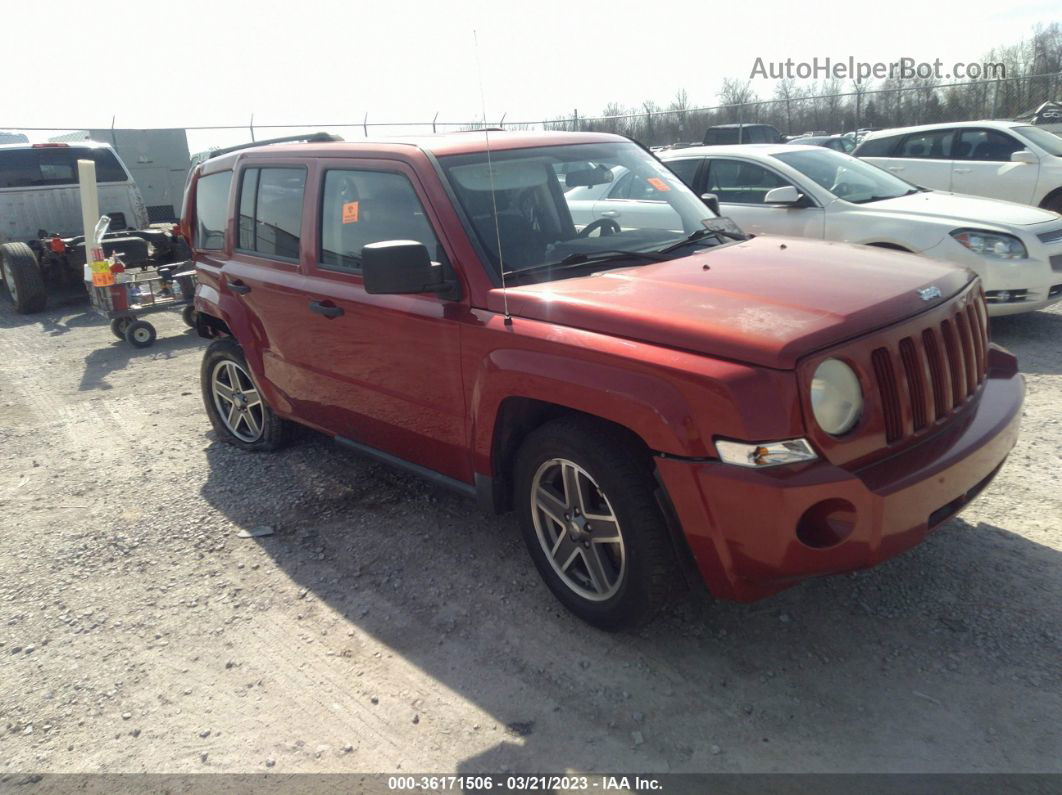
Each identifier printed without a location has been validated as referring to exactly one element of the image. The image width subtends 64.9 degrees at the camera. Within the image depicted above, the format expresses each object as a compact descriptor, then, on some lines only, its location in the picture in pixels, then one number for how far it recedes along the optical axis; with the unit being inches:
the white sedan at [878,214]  263.0
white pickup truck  438.3
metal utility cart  358.6
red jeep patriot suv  103.4
